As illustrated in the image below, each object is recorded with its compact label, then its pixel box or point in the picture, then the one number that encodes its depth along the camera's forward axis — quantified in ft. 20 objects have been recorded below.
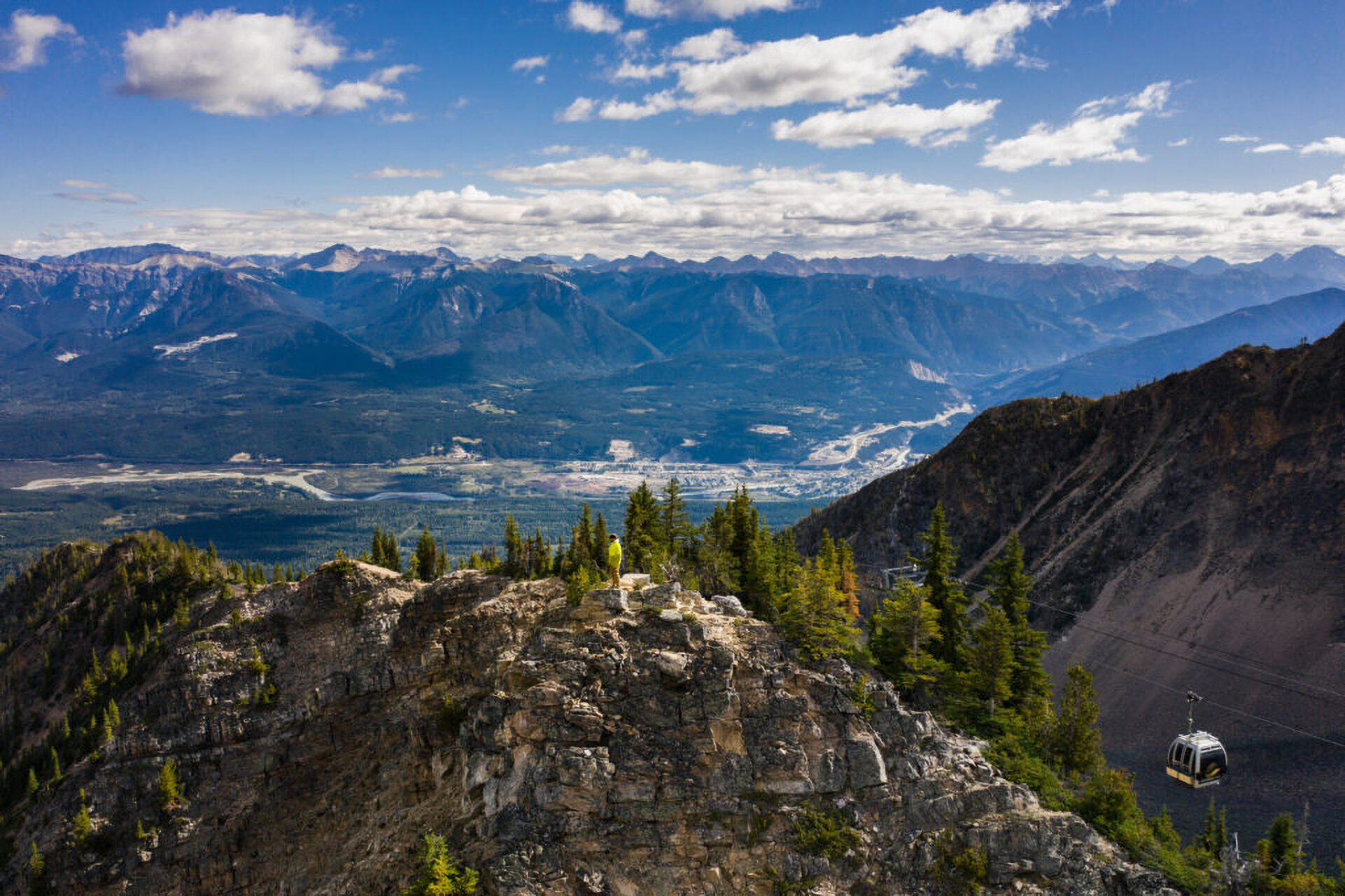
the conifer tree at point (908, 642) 154.81
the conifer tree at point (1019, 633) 184.55
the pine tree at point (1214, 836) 174.19
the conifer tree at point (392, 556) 273.13
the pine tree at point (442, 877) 117.60
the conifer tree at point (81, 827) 182.60
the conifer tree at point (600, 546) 221.46
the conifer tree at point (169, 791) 185.68
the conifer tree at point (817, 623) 139.13
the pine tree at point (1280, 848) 154.20
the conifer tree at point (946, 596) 185.68
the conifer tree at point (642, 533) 207.31
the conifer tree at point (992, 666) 167.32
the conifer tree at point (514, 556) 211.82
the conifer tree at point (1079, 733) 167.84
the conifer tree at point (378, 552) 273.38
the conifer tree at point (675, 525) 221.85
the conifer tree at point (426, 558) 259.39
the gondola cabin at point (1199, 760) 167.02
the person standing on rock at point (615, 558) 150.71
